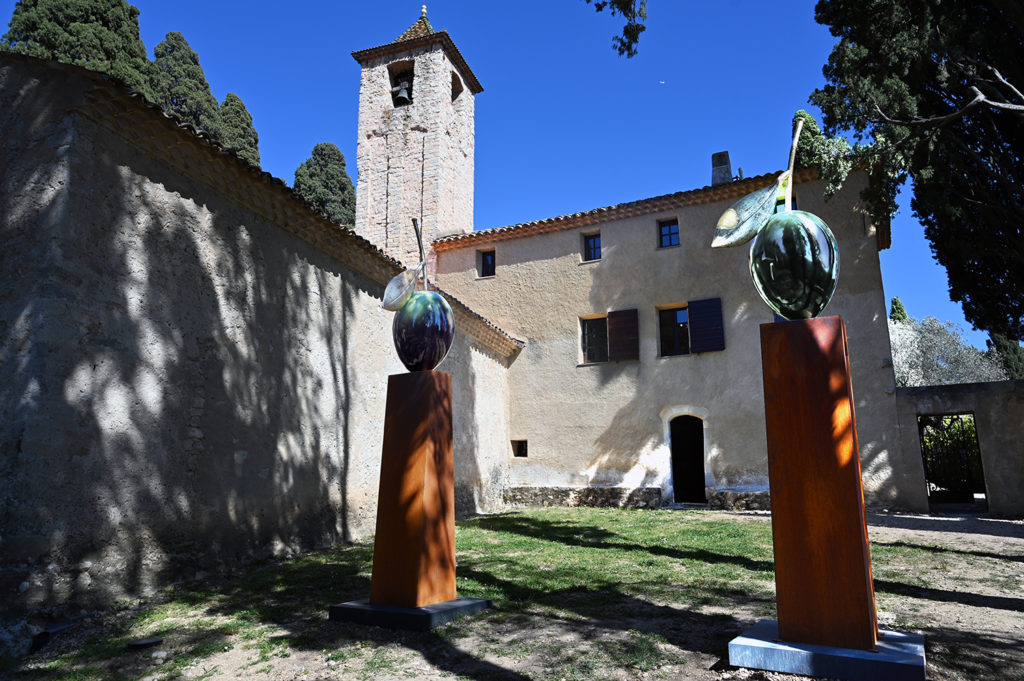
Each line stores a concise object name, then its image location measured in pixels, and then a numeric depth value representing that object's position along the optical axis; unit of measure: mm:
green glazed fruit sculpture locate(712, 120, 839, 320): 3672
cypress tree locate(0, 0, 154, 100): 16922
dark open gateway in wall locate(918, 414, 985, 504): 14008
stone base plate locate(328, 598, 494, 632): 4199
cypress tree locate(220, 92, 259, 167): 24328
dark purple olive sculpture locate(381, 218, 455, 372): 5055
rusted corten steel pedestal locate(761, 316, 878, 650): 3248
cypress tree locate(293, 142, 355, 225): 25594
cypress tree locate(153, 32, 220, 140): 23469
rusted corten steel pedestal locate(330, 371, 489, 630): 4391
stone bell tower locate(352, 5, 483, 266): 18891
